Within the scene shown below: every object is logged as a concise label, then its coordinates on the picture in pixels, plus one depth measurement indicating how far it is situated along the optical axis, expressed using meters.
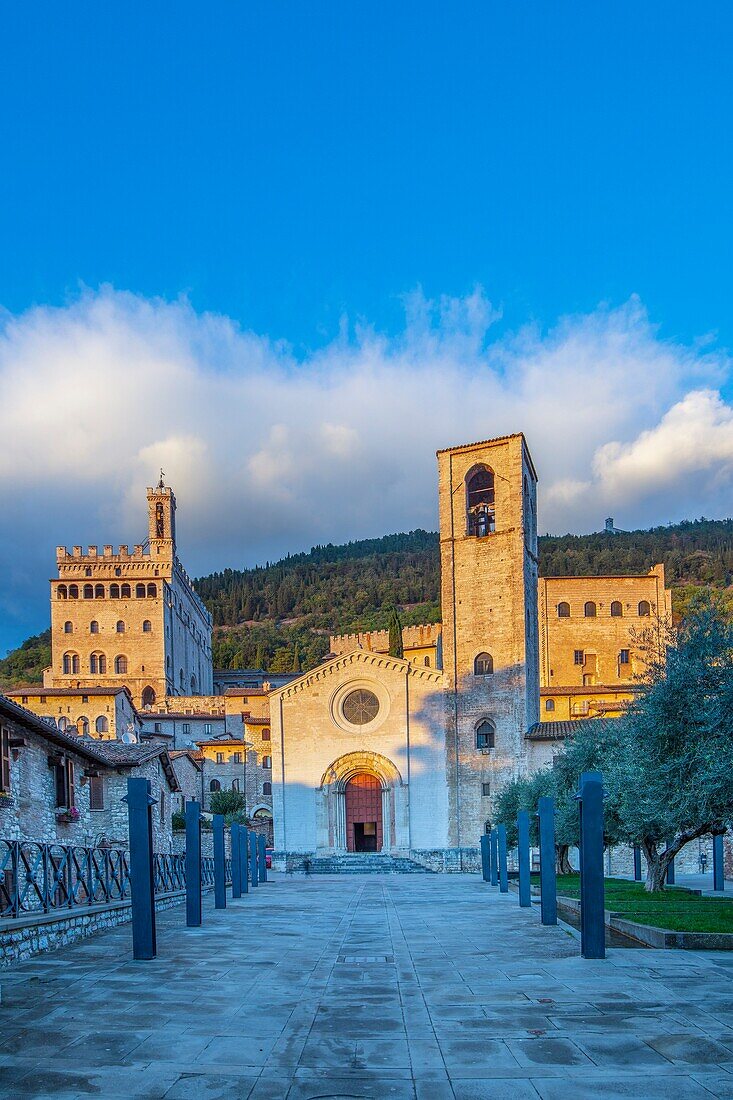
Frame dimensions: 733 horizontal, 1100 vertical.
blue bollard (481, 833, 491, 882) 32.53
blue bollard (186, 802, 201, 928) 15.38
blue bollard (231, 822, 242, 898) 24.53
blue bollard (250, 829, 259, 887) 32.63
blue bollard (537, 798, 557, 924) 14.97
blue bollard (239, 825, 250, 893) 25.58
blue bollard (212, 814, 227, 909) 20.02
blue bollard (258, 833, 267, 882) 35.34
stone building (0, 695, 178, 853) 20.48
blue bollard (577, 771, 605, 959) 11.27
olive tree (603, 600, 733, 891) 14.71
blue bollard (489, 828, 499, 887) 30.58
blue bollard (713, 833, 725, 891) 27.89
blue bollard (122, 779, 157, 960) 11.39
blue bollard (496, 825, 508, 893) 25.25
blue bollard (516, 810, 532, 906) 18.56
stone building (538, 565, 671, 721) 76.94
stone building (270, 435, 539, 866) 48.38
